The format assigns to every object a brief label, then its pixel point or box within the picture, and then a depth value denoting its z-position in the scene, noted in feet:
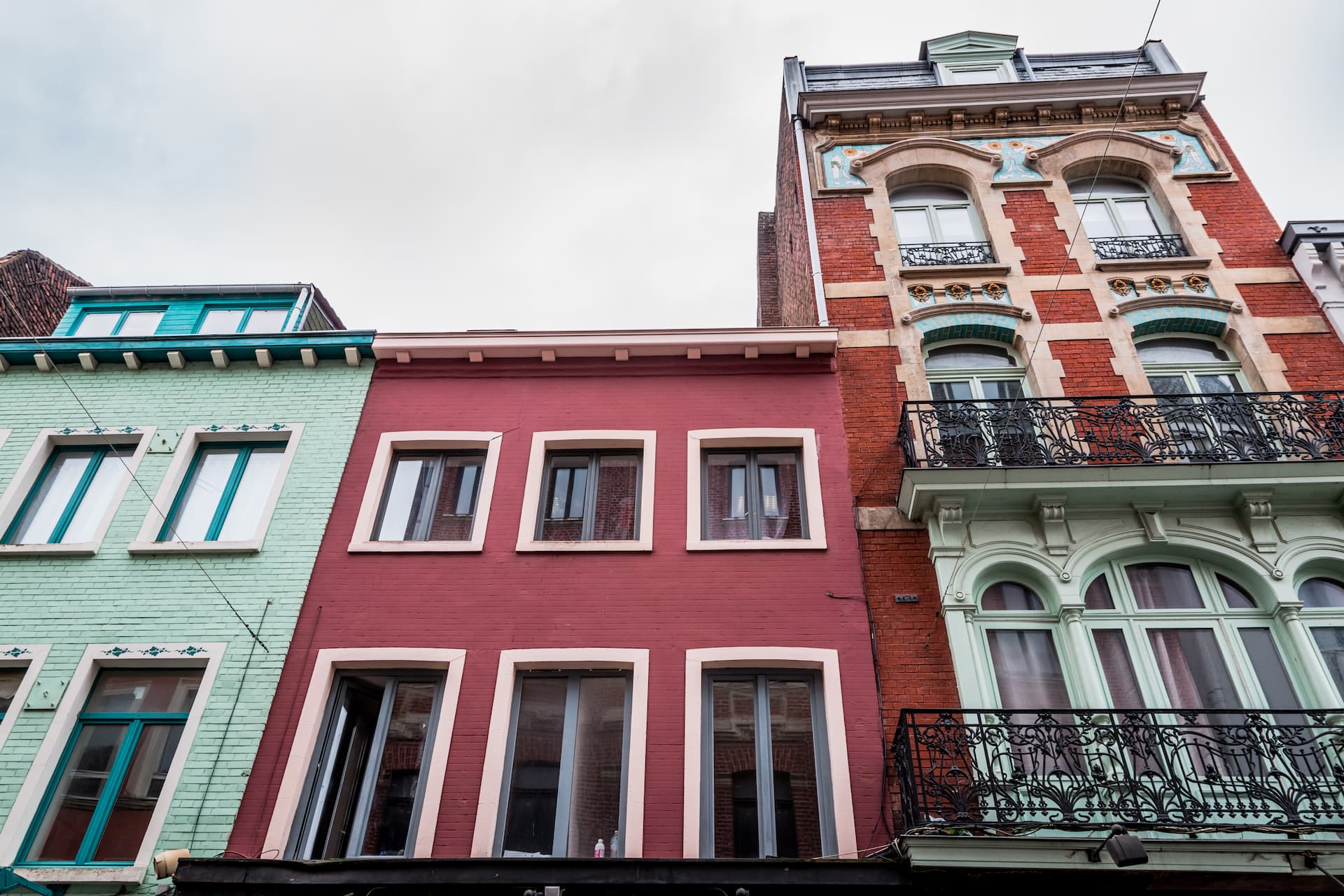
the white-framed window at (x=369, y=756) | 28.63
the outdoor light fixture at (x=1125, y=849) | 22.15
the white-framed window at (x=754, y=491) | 34.63
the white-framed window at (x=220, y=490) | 35.37
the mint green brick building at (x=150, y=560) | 29.22
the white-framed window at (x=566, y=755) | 28.25
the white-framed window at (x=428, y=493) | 35.35
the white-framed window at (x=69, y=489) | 36.14
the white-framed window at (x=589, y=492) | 34.99
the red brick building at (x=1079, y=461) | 25.88
